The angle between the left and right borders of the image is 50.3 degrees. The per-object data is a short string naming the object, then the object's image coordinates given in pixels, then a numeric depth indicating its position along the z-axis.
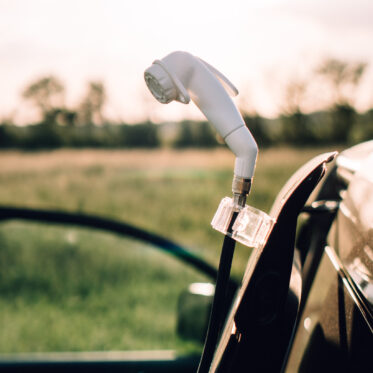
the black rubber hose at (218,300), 0.79
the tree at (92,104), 18.75
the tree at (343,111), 21.41
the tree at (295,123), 20.64
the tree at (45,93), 18.45
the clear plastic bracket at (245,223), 0.72
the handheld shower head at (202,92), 0.74
